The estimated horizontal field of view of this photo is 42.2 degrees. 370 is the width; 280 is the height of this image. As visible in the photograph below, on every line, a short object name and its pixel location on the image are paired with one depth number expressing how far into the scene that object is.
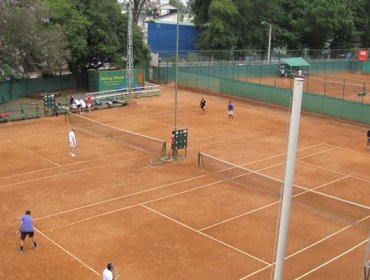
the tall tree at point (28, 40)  41.53
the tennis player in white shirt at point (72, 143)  26.22
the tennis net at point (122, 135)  28.67
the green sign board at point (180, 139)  26.00
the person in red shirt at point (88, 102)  40.09
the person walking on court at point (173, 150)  25.89
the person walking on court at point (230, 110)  37.84
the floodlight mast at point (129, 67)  44.54
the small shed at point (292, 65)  68.69
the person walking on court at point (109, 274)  12.17
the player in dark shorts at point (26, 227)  15.31
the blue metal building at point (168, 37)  76.88
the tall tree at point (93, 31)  48.81
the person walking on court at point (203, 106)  40.12
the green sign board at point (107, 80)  49.22
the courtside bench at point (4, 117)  35.84
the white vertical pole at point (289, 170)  7.60
